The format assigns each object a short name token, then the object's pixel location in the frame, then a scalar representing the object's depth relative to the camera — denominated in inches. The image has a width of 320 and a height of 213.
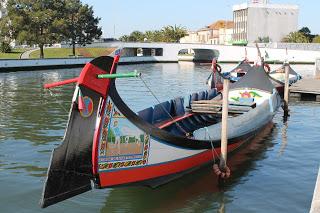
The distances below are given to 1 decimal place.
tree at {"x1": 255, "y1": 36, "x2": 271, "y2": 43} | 4761.3
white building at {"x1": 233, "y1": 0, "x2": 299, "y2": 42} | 5280.5
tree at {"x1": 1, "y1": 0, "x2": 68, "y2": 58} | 2596.0
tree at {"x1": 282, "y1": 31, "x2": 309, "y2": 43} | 4554.6
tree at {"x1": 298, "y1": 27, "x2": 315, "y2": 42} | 4779.8
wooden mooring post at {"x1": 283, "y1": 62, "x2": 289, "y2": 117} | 978.2
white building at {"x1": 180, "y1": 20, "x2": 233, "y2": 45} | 6077.8
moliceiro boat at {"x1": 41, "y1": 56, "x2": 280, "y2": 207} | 370.6
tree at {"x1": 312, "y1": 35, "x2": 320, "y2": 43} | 4366.1
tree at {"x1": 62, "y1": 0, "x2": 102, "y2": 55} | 3302.2
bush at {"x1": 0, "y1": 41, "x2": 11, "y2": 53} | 2935.5
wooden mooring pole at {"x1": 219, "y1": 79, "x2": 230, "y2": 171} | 470.0
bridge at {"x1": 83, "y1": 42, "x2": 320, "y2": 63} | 3614.7
